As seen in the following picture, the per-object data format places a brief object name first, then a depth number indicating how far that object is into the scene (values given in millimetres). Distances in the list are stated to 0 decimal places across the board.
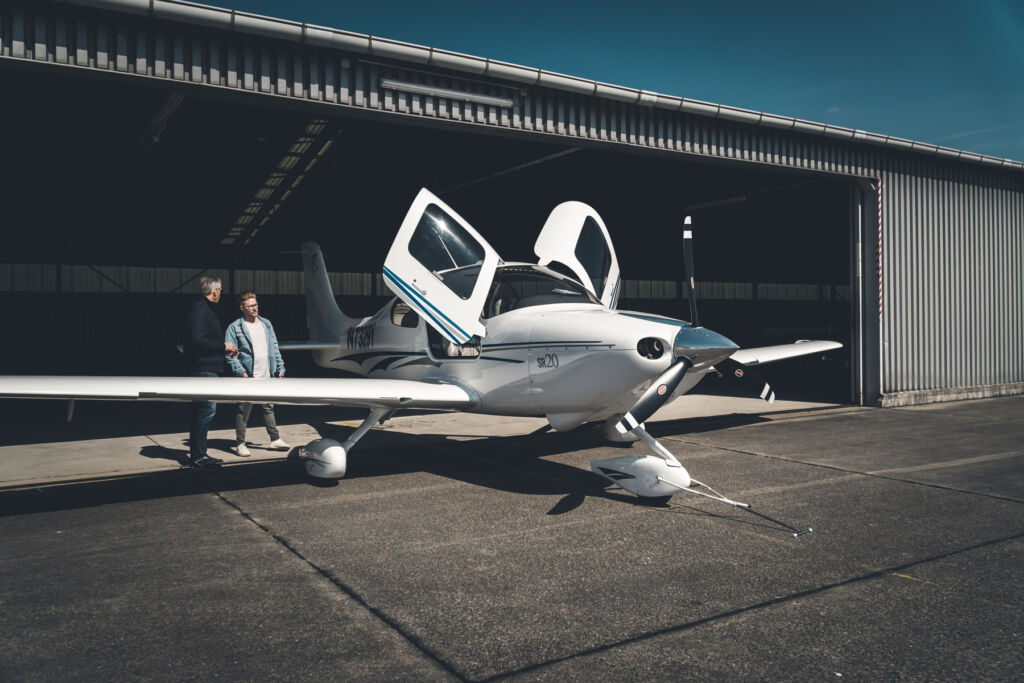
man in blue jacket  7566
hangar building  7219
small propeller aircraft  5508
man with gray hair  6852
